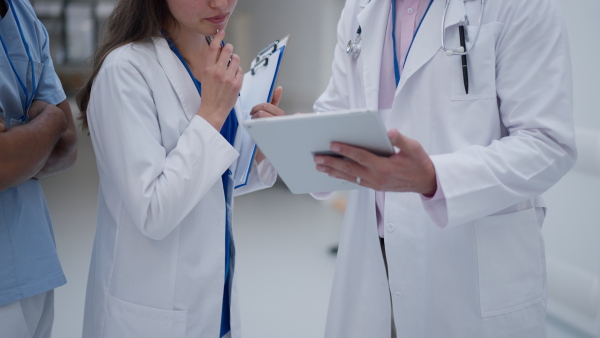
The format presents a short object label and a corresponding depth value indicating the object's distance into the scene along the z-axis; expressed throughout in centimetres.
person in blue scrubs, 119
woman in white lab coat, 120
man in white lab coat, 117
